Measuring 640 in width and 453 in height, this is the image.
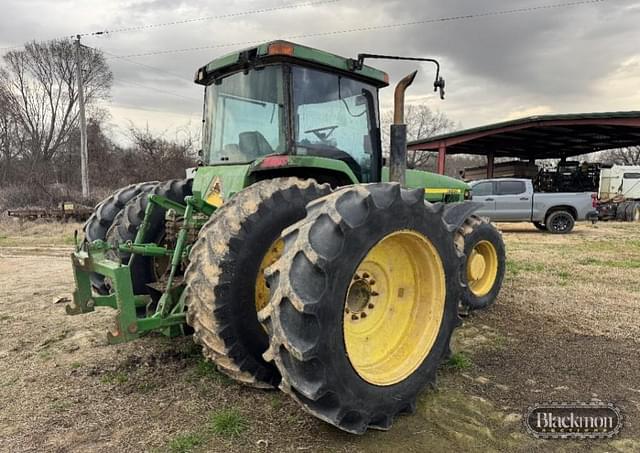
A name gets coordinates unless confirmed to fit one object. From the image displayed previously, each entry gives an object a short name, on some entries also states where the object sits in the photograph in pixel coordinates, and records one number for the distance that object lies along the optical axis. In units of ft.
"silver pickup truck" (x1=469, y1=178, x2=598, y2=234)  47.47
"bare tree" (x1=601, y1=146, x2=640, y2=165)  171.94
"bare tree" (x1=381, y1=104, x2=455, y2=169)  173.78
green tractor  7.48
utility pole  62.08
